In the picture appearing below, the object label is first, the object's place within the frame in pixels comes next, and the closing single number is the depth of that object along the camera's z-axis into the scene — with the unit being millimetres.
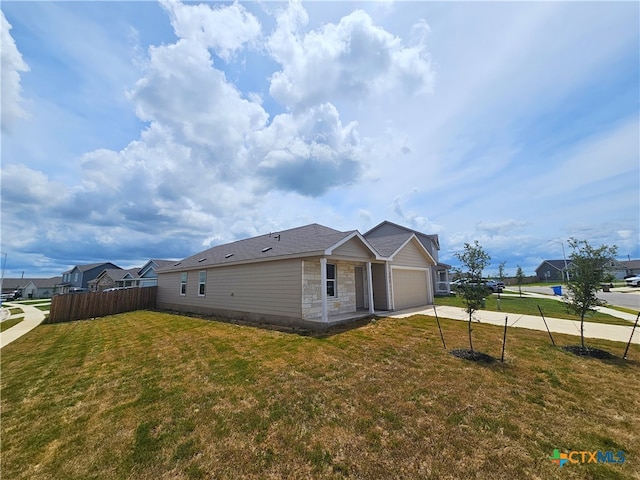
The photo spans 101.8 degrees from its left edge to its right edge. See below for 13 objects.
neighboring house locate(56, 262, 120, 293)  49781
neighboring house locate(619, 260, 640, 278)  58156
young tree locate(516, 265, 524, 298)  28448
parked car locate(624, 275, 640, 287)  38906
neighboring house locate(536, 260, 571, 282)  59381
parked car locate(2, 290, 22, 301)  48250
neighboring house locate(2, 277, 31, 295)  59319
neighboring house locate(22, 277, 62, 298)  58625
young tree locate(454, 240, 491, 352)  6887
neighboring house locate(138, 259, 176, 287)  36969
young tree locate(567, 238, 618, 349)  6820
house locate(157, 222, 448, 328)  10500
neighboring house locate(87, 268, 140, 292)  37819
